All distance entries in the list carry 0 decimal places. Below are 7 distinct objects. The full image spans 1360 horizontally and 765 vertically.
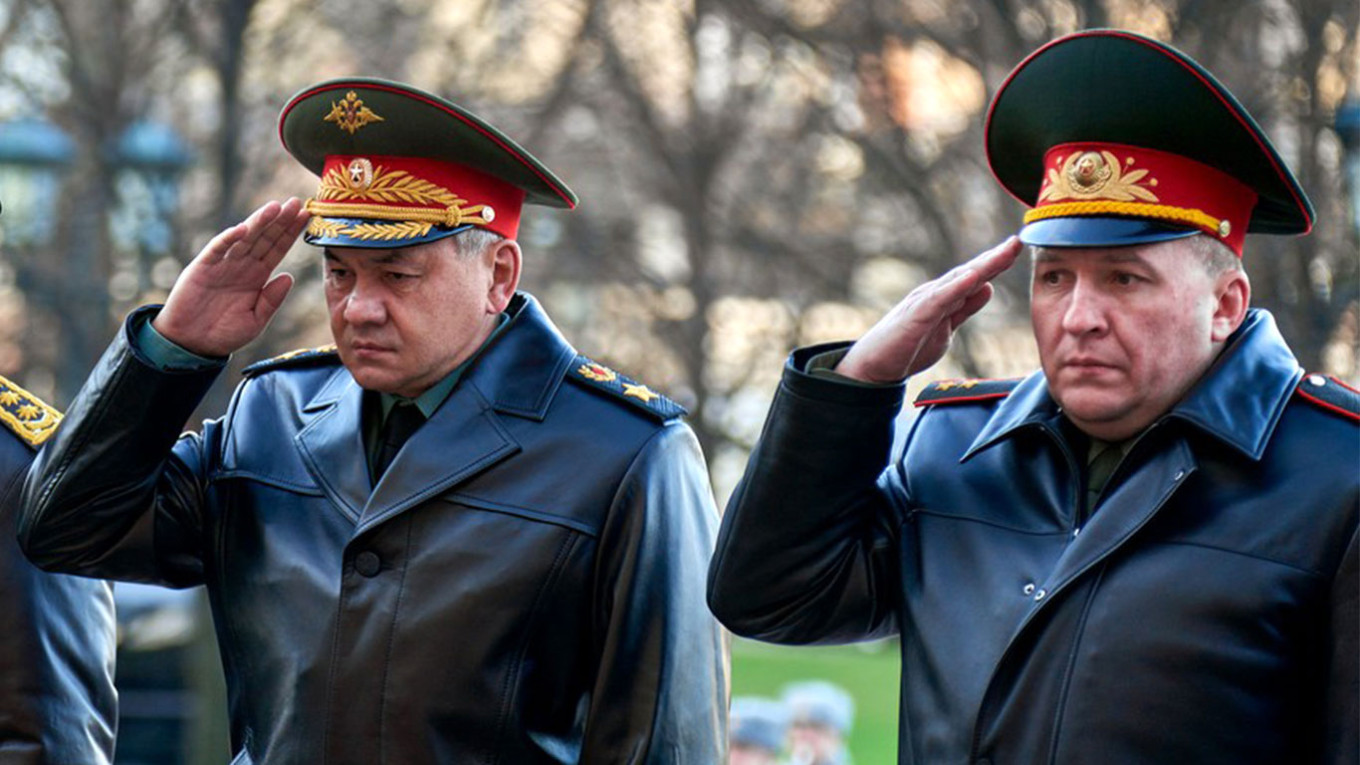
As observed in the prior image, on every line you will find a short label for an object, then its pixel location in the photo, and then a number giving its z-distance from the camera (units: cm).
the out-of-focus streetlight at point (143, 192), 2733
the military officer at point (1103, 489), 747
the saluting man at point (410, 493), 884
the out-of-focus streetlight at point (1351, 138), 1957
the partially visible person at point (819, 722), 2180
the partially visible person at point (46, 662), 988
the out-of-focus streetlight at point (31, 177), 2901
